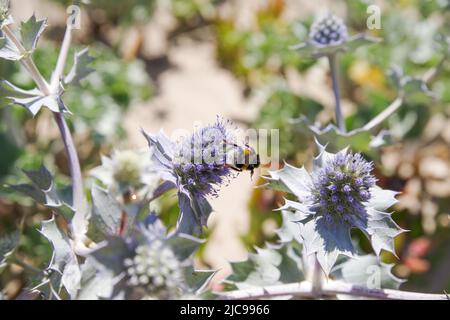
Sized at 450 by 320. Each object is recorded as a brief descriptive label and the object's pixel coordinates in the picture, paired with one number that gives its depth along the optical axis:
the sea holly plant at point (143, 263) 0.33
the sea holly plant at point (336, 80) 0.43
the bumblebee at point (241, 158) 0.37
